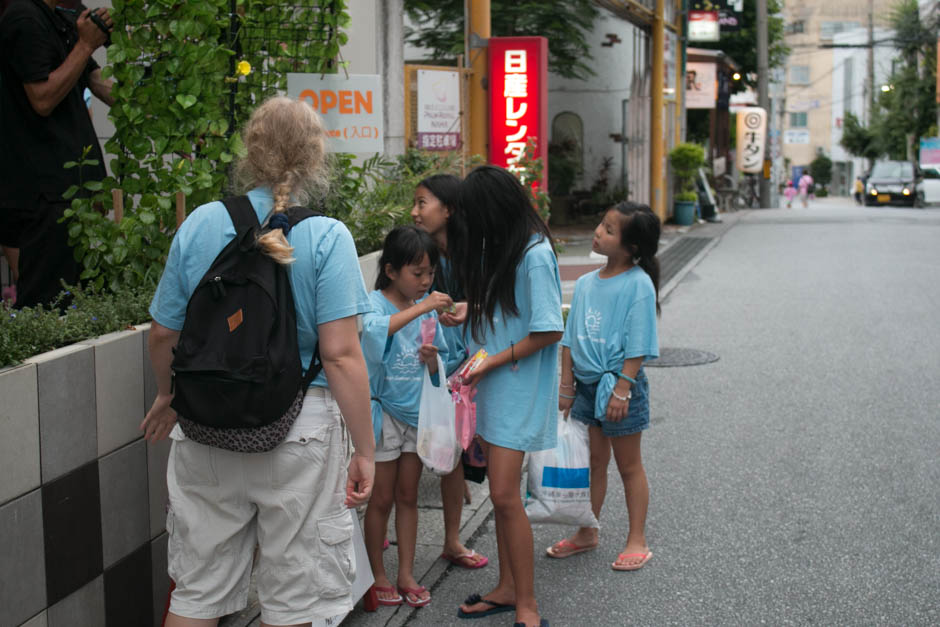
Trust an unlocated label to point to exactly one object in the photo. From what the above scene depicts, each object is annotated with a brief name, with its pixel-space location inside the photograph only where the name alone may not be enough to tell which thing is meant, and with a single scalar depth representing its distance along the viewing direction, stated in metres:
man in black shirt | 4.33
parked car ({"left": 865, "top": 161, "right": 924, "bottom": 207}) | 41.00
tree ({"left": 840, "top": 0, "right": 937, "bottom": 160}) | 49.94
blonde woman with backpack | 2.95
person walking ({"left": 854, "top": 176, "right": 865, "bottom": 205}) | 51.56
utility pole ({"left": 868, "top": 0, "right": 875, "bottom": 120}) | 60.38
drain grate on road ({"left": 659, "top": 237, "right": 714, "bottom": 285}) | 15.90
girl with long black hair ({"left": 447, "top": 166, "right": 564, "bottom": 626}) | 3.97
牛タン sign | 36.44
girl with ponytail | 4.61
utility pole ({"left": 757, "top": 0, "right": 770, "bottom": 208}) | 33.88
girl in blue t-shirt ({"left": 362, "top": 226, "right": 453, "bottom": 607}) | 4.26
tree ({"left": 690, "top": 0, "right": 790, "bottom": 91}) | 37.84
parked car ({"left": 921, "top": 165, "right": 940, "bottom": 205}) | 39.38
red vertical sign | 11.94
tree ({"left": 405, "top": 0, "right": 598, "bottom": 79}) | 16.86
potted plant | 24.81
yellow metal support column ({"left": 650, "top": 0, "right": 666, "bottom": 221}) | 22.81
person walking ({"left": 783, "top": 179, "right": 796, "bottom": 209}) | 49.59
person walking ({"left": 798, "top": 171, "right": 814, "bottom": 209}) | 48.44
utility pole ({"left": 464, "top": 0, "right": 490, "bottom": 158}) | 12.09
